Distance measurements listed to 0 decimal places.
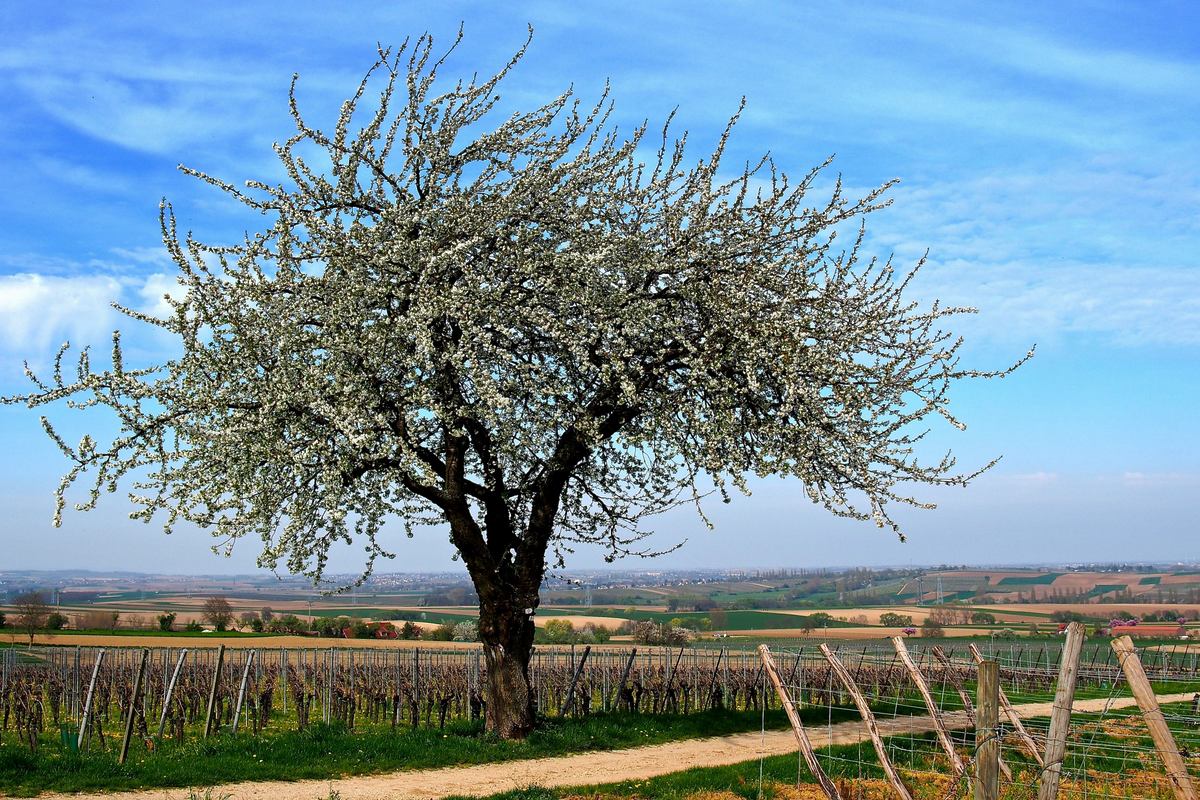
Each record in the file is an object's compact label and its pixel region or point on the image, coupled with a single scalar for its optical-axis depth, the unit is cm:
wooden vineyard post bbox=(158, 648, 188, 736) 1655
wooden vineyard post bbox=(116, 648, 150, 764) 1424
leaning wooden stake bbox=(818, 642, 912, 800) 1109
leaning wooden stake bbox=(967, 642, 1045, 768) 1197
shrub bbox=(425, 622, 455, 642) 8606
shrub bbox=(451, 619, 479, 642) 8519
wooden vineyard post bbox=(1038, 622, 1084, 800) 931
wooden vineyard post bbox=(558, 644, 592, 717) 2026
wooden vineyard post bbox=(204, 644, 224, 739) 1709
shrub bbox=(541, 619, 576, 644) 8368
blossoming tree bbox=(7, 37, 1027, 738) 1569
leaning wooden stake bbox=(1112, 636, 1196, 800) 960
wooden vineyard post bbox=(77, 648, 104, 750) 1716
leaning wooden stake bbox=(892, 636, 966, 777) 1156
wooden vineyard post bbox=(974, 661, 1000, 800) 967
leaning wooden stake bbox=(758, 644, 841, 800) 1180
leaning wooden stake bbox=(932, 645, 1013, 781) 1291
